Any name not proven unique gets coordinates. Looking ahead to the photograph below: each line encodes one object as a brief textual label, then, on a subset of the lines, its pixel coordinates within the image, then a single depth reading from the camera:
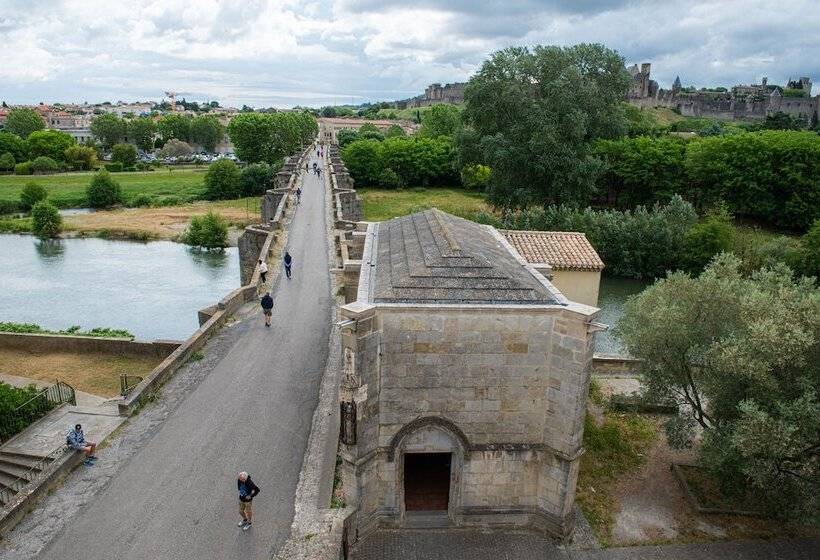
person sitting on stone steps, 12.11
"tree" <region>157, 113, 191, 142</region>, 125.25
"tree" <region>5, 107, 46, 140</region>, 119.94
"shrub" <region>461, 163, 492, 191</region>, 65.44
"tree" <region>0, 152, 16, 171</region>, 91.06
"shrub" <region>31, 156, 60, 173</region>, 91.25
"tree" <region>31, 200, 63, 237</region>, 54.62
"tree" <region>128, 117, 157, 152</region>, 125.69
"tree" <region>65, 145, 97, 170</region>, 98.62
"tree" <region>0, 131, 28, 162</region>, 97.38
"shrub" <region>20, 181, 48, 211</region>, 66.50
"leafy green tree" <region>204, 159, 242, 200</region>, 70.69
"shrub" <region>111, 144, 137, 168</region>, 102.00
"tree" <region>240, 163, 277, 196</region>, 70.31
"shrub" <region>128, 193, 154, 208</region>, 69.88
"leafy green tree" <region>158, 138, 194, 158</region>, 113.25
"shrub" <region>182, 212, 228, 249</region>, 50.81
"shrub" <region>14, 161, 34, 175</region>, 90.94
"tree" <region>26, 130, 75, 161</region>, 99.56
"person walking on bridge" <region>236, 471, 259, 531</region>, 10.12
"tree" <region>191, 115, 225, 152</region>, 126.88
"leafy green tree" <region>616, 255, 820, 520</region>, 10.10
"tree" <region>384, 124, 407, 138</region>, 107.38
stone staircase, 13.52
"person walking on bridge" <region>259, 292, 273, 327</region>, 18.74
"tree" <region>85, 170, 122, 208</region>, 69.56
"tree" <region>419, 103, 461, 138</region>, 87.44
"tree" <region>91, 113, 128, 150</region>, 123.31
